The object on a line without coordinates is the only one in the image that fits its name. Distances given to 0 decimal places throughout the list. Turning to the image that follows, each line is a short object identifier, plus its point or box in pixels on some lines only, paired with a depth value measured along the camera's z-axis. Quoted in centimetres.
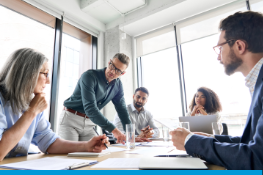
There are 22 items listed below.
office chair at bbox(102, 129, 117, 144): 156
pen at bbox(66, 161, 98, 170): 59
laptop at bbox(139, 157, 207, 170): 56
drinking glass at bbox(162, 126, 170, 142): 114
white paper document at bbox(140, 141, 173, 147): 120
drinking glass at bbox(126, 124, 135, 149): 115
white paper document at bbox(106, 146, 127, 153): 109
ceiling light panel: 311
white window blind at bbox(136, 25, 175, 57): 352
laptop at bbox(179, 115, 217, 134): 144
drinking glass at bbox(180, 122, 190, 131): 105
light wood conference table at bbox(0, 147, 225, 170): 81
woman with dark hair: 264
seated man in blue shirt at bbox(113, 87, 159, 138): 275
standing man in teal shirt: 196
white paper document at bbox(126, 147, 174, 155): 99
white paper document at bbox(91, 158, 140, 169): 62
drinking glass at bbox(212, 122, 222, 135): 106
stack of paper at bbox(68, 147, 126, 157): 86
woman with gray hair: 90
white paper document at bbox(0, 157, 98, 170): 61
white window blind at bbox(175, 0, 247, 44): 292
